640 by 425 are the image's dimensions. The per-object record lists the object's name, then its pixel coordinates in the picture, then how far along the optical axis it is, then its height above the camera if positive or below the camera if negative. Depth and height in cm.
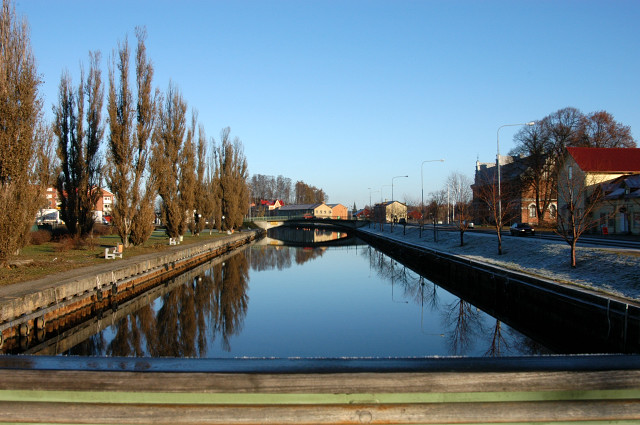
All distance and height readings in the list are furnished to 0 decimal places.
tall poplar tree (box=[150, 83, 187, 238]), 3222 +459
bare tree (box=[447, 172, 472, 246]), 3228 -4
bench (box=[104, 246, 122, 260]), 2325 -172
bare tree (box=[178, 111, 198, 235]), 4083 +377
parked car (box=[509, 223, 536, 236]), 3653 -142
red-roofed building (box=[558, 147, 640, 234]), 3534 +297
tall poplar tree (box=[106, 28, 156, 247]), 2894 +384
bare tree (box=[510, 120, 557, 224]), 5387 +613
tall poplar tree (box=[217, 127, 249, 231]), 5812 +437
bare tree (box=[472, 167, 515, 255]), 2536 +59
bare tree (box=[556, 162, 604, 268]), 1769 -25
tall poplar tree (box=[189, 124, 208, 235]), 4891 +313
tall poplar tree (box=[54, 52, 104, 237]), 3006 +451
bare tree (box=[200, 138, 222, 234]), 5434 +291
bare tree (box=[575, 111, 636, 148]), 5612 +965
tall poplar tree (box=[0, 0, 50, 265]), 1600 +342
